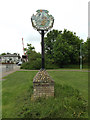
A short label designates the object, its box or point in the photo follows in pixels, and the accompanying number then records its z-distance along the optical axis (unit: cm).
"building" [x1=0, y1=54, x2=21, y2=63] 8392
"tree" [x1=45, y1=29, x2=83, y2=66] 2537
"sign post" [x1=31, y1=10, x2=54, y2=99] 465
